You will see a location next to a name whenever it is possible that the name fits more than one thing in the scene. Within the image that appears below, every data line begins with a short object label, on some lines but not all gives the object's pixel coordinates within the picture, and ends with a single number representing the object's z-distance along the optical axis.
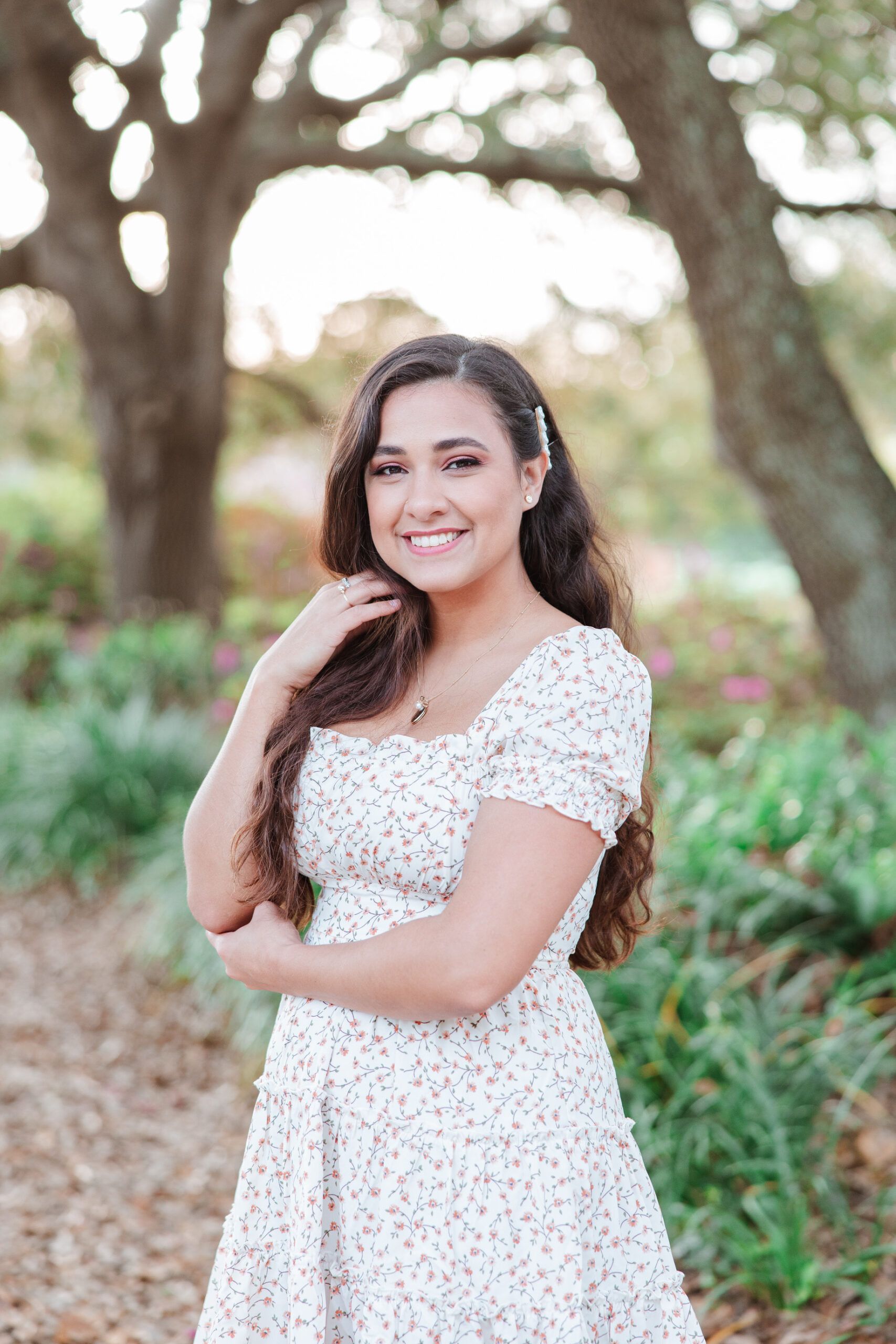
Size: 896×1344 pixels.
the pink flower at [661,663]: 7.59
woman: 1.60
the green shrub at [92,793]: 6.27
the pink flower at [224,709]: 6.38
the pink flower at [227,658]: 7.43
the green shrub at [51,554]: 12.38
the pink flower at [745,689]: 6.98
